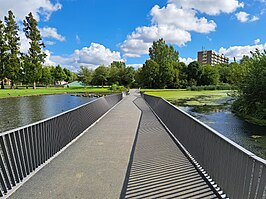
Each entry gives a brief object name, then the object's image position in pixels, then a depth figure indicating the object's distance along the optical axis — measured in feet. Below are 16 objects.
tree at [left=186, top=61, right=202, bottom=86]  208.64
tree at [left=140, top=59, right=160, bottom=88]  199.72
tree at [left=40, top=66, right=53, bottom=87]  226.79
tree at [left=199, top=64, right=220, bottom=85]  208.95
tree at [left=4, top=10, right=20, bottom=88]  172.65
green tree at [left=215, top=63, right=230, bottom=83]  242.74
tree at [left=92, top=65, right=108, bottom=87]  240.12
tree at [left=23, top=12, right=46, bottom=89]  178.09
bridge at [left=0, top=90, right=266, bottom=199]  9.93
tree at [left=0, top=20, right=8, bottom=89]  169.95
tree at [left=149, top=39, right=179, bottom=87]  199.62
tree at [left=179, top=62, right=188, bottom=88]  204.23
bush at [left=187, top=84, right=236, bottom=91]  173.19
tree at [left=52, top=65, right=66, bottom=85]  287.48
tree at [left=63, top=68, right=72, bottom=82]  329.09
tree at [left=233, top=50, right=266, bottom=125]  42.18
